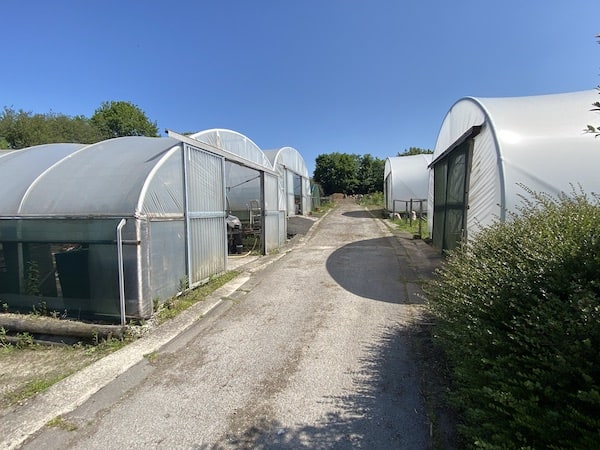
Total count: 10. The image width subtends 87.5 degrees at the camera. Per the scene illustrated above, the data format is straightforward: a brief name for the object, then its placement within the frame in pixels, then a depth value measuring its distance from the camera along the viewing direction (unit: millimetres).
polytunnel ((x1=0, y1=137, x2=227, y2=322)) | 4352
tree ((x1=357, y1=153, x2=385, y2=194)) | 41938
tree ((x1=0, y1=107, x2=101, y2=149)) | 24594
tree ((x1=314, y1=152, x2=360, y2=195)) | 41906
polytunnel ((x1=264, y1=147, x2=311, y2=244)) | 17983
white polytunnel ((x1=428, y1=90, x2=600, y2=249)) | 5004
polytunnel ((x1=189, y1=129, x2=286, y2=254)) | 9820
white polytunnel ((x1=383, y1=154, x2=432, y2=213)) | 20000
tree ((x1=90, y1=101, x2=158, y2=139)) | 38969
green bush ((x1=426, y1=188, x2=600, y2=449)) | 1567
